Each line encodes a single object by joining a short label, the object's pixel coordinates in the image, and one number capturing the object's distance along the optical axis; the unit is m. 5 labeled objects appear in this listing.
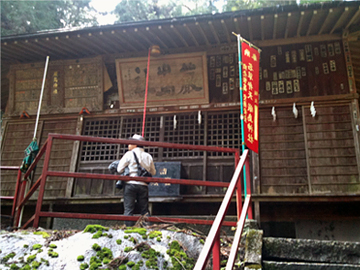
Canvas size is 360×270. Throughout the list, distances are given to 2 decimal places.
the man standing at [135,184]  5.67
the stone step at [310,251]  3.70
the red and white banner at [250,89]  6.89
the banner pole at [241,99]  6.36
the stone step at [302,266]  3.44
